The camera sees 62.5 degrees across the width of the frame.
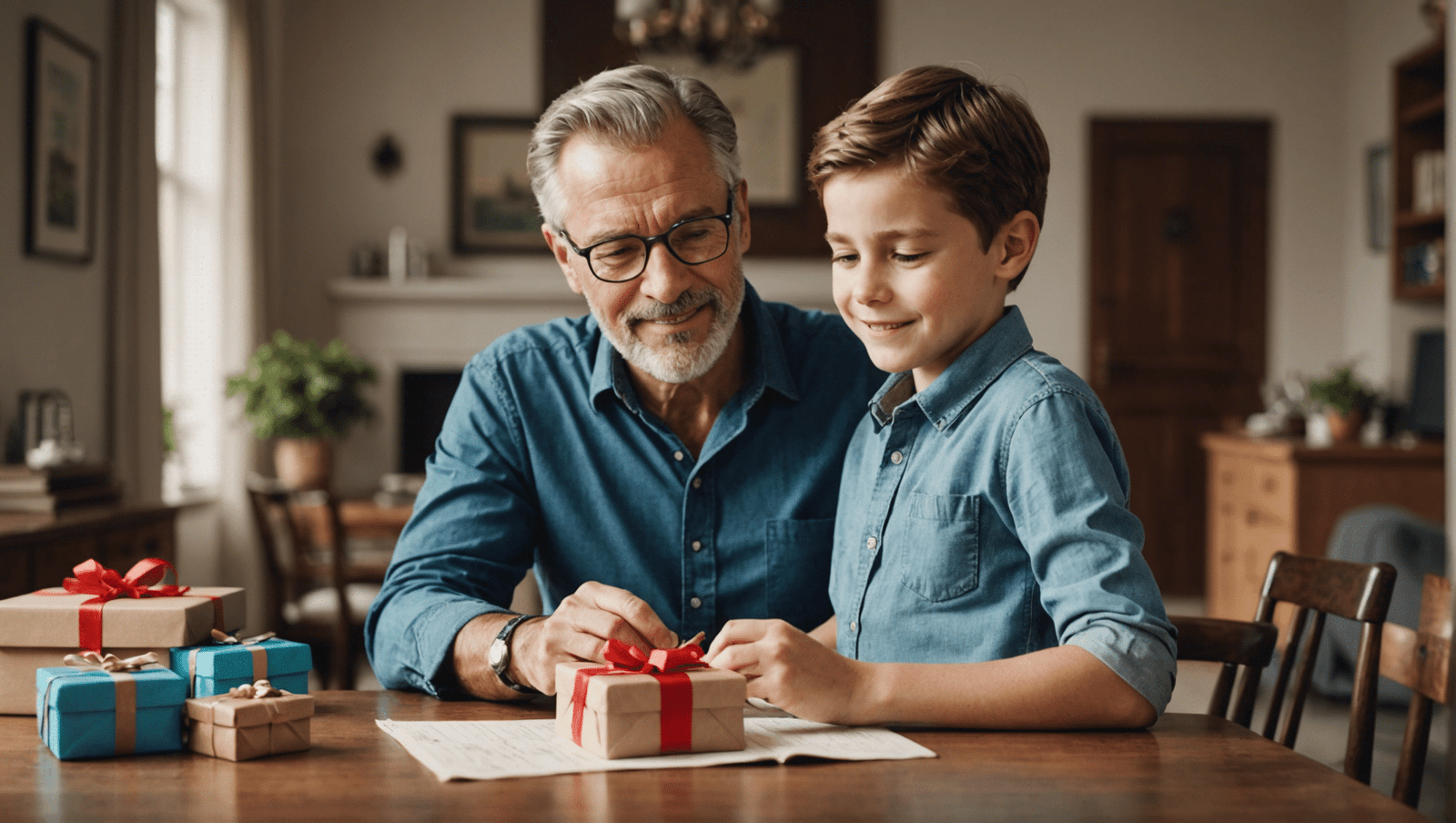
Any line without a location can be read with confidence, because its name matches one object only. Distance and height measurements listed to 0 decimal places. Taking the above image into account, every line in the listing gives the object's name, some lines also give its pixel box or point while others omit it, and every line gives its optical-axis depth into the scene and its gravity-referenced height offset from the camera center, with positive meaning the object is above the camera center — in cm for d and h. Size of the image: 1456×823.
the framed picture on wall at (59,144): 353 +74
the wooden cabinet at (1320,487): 448 -35
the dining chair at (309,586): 377 -65
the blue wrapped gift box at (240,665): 93 -22
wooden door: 623 +50
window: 511 +63
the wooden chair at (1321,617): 132 -26
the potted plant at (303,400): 466 -5
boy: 96 -8
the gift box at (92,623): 97 -19
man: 140 -3
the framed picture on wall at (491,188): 608 +102
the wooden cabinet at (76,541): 242 -36
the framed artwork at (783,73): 611 +162
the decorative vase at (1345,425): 483 -12
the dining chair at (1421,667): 135 -32
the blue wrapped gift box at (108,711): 87 -24
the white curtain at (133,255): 403 +45
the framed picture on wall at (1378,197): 576 +97
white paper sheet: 86 -27
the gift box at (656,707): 87 -23
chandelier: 439 +134
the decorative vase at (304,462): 479 -30
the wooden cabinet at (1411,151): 522 +108
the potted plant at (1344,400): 482 -2
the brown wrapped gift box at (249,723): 88 -25
